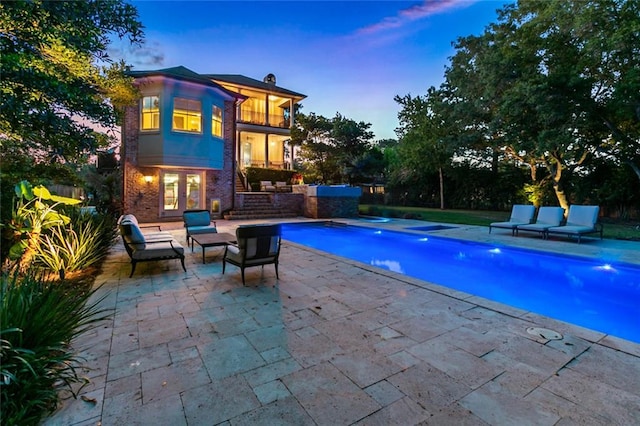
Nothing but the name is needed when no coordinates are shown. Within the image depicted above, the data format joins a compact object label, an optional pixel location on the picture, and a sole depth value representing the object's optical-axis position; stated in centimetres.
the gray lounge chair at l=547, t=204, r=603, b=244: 871
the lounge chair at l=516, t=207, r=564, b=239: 935
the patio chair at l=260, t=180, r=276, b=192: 1890
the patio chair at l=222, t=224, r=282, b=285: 482
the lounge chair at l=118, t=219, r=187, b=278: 530
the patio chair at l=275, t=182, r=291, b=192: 1875
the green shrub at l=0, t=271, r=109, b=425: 183
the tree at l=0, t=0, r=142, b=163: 434
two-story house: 1348
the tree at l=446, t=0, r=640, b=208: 1033
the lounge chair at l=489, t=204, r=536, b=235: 1025
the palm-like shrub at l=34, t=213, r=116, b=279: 488
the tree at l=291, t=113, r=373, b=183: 2172
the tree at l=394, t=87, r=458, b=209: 1673
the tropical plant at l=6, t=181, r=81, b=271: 423
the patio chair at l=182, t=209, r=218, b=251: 827
